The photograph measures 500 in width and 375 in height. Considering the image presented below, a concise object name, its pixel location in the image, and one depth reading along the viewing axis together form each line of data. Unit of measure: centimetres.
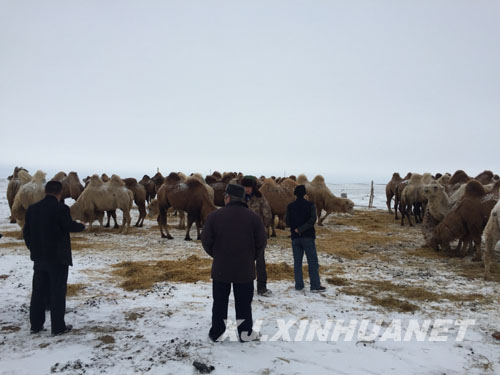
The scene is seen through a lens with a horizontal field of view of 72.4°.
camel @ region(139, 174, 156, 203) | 1945
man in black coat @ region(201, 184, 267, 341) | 400
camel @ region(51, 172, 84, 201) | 1529
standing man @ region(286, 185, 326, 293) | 606
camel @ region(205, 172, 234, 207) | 1470
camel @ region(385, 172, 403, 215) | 1972
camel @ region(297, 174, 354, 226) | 1516
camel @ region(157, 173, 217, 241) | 1127
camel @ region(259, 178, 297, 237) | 1210
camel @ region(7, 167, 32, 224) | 1409
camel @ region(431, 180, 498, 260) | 842
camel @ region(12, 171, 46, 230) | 1031
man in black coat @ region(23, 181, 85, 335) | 421
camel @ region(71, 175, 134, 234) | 1218
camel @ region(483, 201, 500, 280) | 665
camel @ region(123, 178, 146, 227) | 1440
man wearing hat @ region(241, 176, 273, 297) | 534
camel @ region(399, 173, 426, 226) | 1477
